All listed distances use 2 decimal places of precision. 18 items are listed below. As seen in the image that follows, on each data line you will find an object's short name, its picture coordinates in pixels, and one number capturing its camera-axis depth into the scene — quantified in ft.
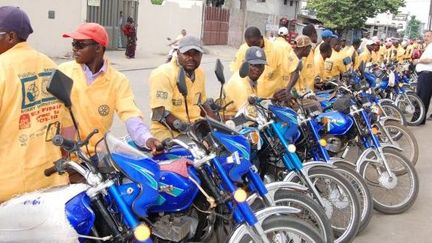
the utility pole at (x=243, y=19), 109.29
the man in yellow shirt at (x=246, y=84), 14.07
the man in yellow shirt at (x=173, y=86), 12.09
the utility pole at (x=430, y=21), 51.17
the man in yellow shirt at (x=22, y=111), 8.16
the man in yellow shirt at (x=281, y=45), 20.07
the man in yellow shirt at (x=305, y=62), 21.74
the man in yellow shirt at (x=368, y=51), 37.52
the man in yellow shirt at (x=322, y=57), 25.67
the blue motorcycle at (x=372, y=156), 15.52
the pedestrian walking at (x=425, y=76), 29.71
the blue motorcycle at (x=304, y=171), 12.54
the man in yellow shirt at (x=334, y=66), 26.74
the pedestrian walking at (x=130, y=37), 65.77
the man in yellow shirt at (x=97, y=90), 10.43
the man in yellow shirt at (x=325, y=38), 26.05
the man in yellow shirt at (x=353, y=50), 26.27
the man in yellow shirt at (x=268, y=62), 18.93
